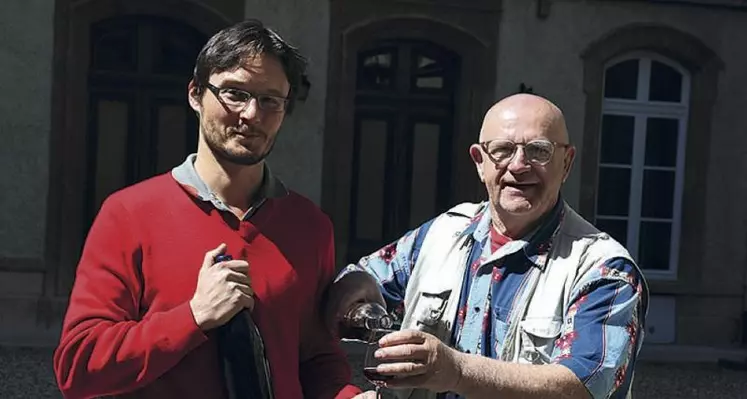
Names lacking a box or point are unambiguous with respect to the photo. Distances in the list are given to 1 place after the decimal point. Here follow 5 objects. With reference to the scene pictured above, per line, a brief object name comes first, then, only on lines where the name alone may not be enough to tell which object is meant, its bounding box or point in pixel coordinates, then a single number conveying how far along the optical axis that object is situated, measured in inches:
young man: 79.4
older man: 84.1
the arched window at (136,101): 371.6
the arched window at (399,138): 389.7
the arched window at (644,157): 404.5
